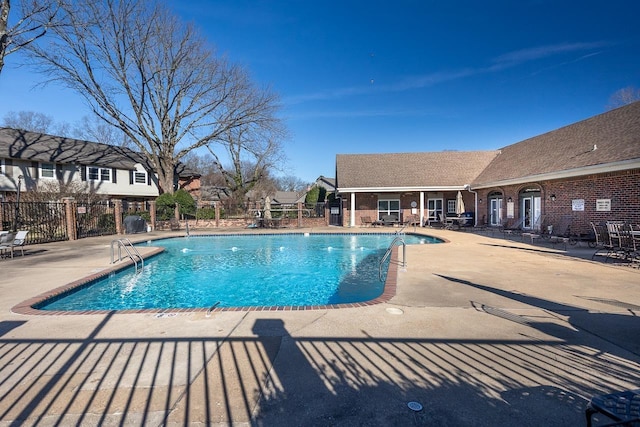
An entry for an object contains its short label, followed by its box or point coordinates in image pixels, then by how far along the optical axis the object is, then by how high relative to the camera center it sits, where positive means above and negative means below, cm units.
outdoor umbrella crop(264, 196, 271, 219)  2431 +12
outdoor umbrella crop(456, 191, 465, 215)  2138 +17
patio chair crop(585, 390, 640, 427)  167 -109
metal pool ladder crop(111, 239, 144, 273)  978 -144
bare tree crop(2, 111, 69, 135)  4122 +1201
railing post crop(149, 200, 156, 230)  2220 -5
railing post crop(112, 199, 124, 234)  1883 -7
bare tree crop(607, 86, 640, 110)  2818 +972
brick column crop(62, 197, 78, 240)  1550 -12
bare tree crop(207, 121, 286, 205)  3333 +495
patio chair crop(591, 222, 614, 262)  917 -99
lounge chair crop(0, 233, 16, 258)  1035 -83
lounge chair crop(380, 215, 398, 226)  2336 -82
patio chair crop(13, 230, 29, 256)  1075 -79
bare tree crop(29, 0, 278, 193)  2166 +975
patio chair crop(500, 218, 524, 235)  1610 -110
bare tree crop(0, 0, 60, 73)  1284 +809
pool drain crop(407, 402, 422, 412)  257 -158
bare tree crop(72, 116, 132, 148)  4125 +1008
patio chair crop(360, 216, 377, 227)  2366 -89
